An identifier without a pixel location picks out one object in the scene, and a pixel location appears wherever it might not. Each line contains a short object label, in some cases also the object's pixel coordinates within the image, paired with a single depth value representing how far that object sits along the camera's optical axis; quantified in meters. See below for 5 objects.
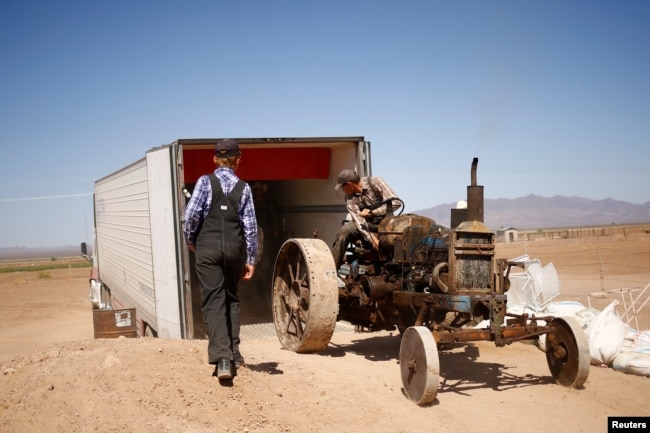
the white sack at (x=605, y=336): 7.46
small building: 53.34
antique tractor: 6.06
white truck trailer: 8.91
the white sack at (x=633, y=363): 7.11
